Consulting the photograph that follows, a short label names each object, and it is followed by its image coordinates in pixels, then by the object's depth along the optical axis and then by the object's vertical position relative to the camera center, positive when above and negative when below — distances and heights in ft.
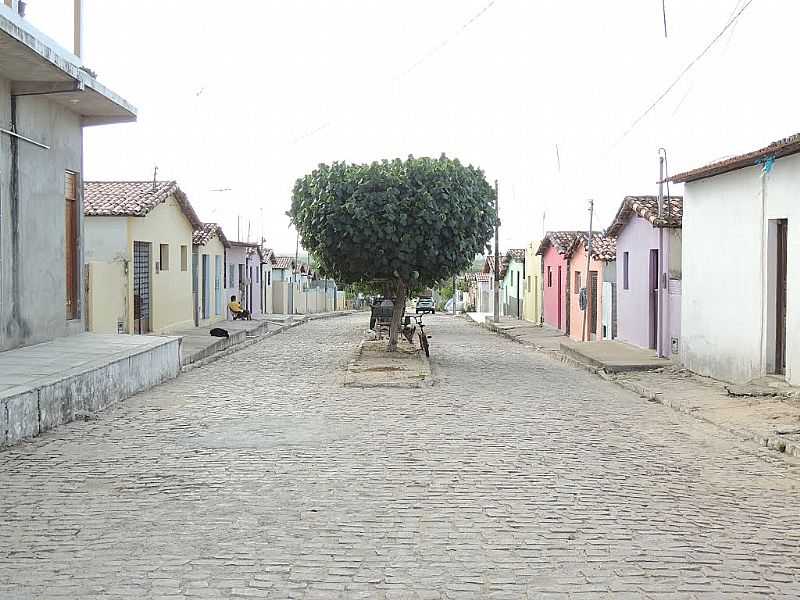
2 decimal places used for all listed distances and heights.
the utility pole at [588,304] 98.37 -1.14
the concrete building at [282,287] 187.93 +1.39
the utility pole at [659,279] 67.06 +1.01
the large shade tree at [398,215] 64.80 +5.24
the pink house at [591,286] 98.63 +0.75
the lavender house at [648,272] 69.92 +1.68
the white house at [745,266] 44.65 +1.40
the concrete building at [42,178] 44.68 +5.91
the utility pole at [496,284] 148.97 +1.37
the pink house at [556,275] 122.04 +2.41
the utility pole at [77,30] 51.19 +13.72
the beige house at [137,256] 74.59 +3.52
